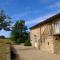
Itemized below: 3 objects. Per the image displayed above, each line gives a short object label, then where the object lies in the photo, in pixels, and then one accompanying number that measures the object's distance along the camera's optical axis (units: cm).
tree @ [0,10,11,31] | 1906
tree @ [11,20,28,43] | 2035
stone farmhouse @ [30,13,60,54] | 952
